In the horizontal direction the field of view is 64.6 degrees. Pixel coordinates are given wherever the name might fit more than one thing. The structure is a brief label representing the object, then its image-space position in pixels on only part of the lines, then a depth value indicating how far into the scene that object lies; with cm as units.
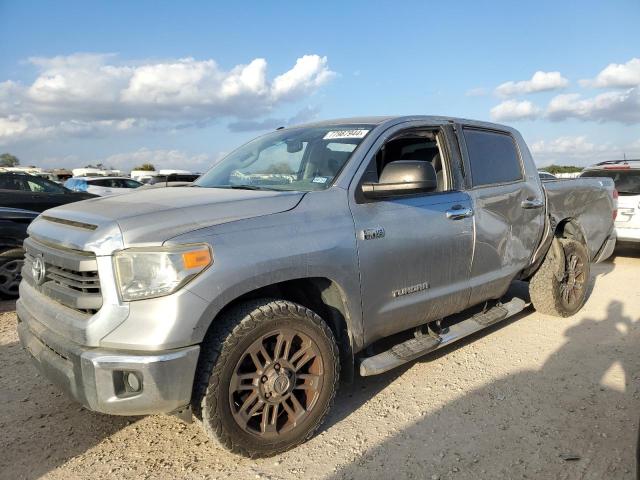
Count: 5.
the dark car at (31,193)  858
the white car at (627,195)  812
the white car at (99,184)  1775
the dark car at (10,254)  580
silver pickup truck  241
